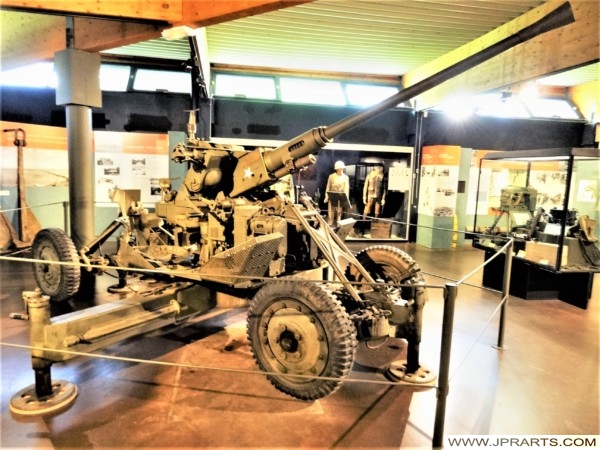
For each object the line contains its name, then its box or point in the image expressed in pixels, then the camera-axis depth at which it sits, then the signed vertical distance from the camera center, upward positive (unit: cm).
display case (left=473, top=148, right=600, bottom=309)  612 -66
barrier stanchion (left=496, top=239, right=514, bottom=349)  452 -113
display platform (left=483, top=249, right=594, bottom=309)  614 -141
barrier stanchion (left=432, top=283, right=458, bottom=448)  270 -112
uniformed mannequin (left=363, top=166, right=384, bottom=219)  1155 -28
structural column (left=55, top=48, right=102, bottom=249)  633 +69
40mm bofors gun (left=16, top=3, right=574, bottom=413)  326 -95
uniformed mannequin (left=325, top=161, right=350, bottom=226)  986 -5
